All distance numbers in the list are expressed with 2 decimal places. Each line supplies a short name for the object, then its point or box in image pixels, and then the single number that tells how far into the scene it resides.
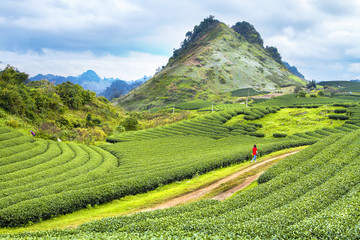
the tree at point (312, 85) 172.75
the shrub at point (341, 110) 67.06
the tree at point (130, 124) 95.06
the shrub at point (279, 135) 61.66
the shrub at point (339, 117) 64.25
